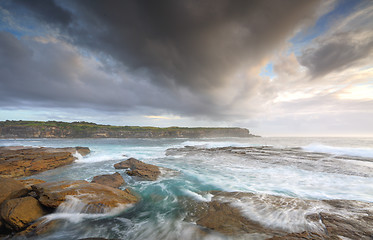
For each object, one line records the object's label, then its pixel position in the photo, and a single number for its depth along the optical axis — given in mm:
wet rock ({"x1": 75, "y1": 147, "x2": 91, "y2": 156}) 20872
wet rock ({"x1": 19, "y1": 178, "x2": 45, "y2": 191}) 5807
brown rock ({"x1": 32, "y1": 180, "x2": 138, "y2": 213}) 5078
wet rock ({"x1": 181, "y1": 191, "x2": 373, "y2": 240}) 3844
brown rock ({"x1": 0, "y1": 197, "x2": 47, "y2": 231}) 4055
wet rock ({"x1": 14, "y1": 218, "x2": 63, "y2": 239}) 3938
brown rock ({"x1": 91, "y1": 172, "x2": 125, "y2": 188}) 7942
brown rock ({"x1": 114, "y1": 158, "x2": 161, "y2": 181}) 10026
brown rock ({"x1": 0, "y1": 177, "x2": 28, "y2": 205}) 4898
